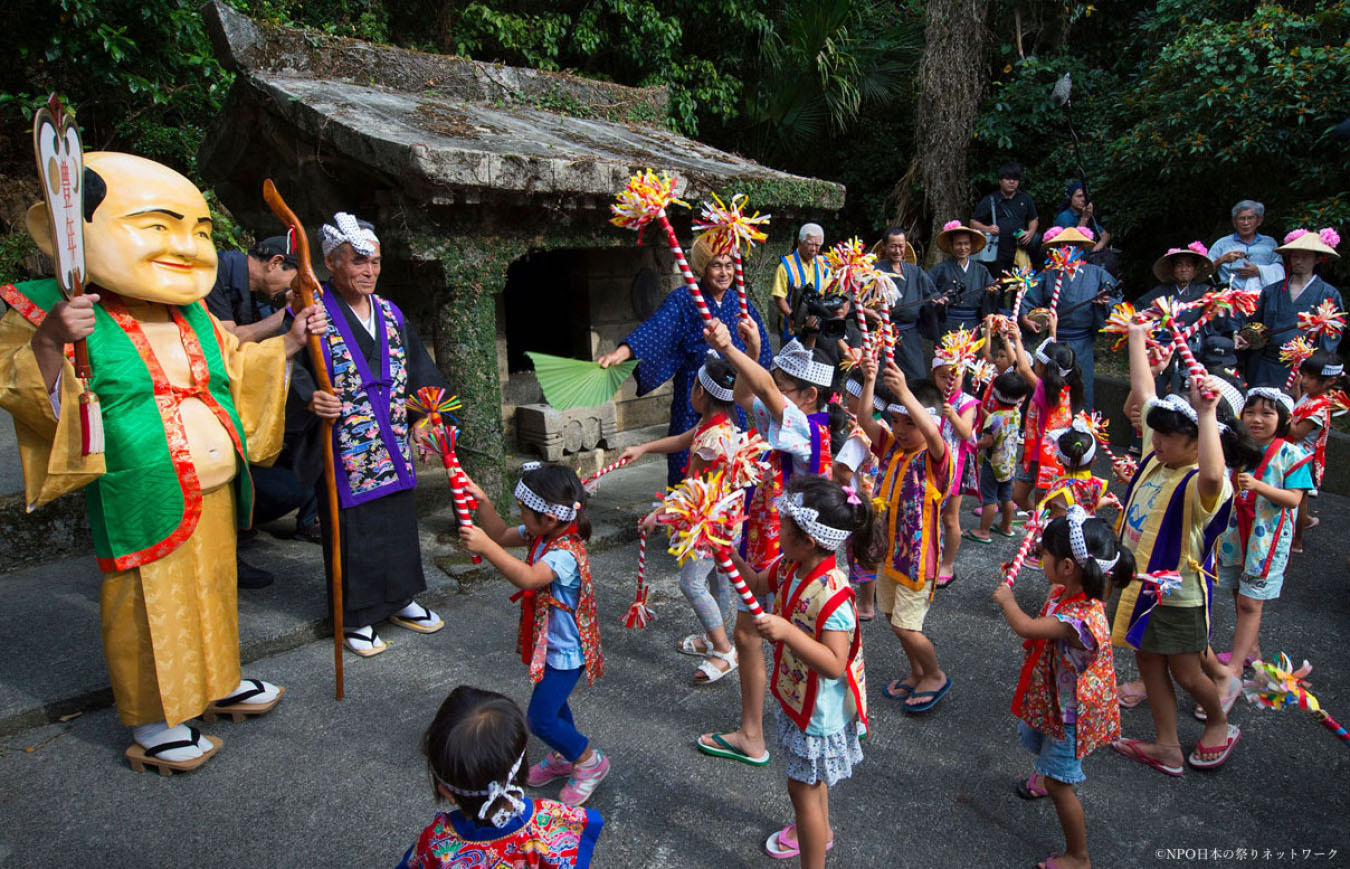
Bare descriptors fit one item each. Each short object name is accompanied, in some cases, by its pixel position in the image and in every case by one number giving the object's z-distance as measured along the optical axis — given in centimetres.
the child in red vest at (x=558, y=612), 296
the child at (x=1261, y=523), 374
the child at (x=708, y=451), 378
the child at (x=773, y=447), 335
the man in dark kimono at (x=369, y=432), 396
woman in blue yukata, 473
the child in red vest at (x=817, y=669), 256
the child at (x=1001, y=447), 552
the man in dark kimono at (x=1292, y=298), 648
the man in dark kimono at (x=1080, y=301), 743
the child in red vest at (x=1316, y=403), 493
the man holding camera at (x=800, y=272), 700
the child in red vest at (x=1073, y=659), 270
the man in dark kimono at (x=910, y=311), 737
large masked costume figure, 308
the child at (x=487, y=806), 183
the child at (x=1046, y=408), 558
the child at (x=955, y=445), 430
